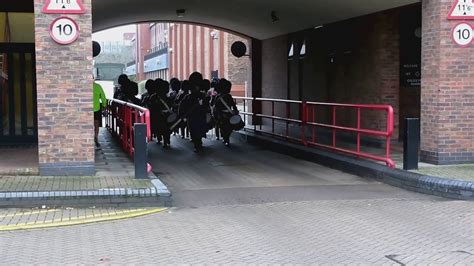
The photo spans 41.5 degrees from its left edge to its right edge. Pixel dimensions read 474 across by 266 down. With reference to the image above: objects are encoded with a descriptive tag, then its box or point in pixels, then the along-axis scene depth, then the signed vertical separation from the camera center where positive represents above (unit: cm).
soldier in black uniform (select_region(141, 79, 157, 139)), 1652 -19
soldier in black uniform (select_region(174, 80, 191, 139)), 1643 -9
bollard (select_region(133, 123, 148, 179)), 921 -81
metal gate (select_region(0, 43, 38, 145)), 1367 +2
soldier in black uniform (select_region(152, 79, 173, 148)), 1627 -42
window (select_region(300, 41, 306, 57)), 1817 +122
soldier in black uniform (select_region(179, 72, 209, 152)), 1503 -47
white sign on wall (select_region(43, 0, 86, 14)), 919 +128
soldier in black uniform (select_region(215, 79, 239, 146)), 1602 -32
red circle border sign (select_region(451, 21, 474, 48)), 1047 +97
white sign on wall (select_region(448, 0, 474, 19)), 1041 +134
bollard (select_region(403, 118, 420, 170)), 1001 -85
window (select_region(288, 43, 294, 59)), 1909 +122
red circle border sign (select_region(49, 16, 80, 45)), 923 +88
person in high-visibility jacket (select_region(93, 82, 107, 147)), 1415 -23
